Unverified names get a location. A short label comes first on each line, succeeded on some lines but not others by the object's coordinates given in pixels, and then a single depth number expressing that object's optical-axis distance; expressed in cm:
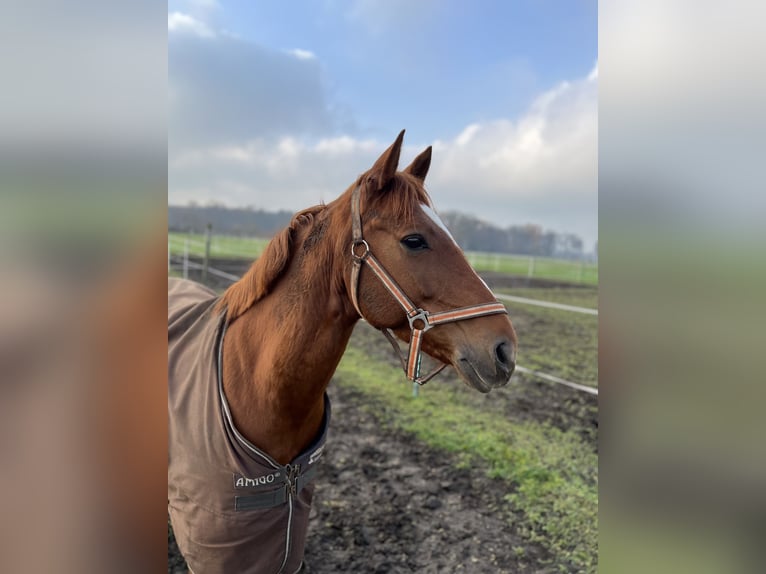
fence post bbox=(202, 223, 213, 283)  1032
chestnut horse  157
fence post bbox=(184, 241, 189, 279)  1167
